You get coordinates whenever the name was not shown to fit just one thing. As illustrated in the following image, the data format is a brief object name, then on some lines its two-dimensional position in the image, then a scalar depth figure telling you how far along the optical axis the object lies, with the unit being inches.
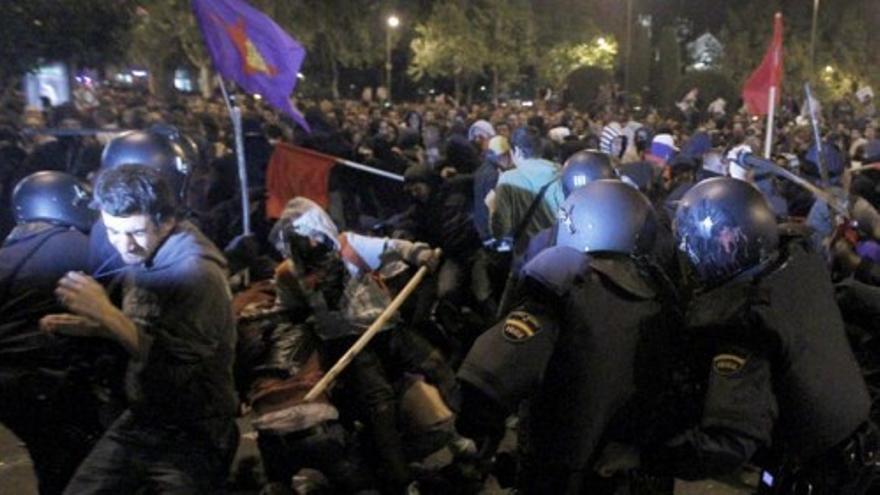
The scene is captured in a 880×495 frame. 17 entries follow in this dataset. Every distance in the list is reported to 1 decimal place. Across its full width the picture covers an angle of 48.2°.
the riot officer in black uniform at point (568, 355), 110.8
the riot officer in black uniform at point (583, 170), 233.8
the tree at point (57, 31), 685.3
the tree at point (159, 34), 1026.1
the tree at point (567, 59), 1520.7
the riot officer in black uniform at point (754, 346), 107.6
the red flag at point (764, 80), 387.5
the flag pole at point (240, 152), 270.4
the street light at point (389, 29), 1322.6
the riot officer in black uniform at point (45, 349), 164.4
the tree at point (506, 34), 1419.8
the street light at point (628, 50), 1226.0
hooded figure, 205.2
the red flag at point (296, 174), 331.9
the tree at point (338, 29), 1254.9
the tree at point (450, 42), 1387.8
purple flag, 264.4
